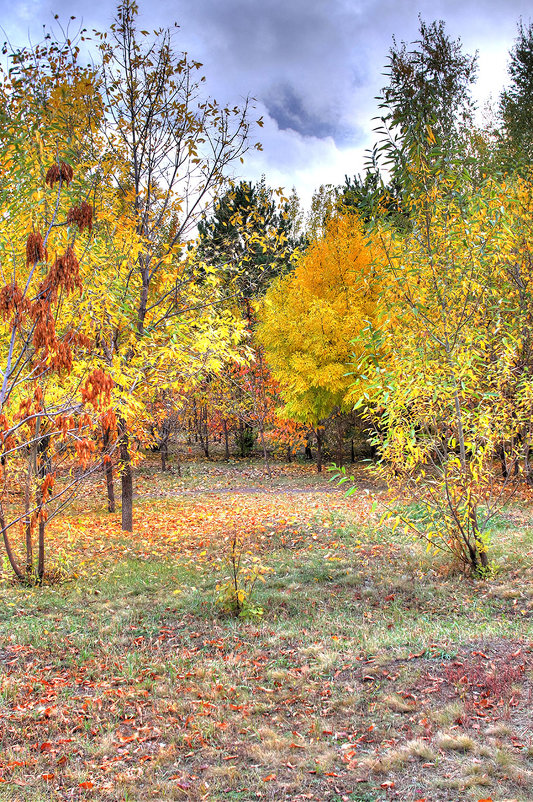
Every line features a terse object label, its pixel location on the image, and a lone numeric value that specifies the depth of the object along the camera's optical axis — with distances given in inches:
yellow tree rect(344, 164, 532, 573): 215.6
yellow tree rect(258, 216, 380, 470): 578.6
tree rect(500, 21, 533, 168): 629.7
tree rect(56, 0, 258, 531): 311.0
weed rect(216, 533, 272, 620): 209.5
